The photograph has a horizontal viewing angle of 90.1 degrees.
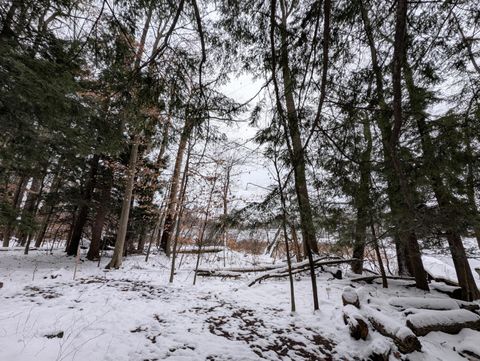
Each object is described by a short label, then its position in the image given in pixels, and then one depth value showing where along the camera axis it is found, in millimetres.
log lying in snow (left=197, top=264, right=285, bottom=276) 7359
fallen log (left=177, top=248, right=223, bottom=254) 11459
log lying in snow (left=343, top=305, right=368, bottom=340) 3465
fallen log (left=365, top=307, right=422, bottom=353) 3064
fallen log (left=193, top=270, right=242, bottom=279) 7200
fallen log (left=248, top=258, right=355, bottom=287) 6457
